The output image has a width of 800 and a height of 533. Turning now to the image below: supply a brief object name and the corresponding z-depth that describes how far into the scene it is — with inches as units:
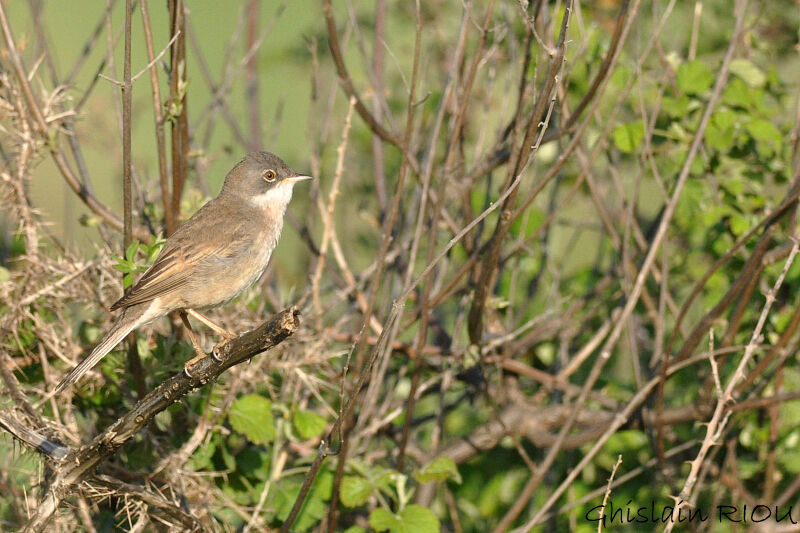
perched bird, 277.1
